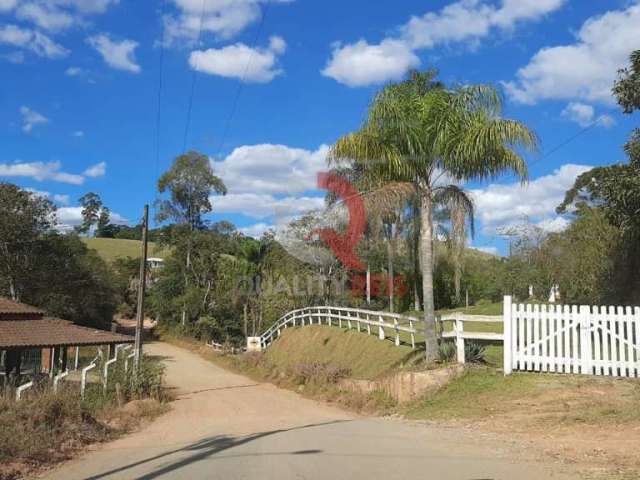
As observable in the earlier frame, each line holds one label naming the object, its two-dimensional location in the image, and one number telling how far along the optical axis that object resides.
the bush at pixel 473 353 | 15.63
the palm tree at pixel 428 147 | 16.03
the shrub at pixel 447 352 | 15.83
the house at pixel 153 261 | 103.47
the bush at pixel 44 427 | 9.91
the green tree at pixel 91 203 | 94.44
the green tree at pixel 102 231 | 135.23
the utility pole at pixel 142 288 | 25.04
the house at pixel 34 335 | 24.64
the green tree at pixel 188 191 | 59.25
